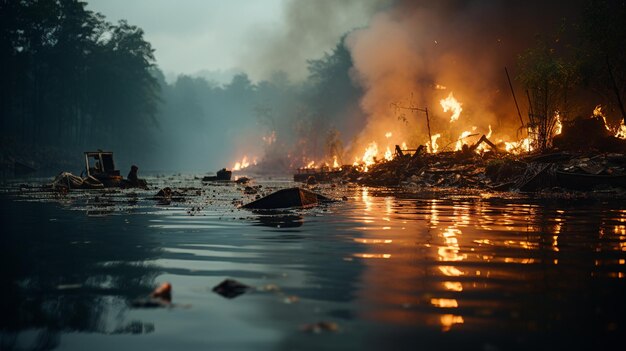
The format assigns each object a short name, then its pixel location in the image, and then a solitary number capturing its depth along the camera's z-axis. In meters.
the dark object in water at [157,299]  5.90
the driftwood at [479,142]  38.97
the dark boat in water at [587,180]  26.14
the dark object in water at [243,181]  44.12
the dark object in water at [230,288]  6.47
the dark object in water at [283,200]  18.47
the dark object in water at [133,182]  34.09
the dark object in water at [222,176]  47.38
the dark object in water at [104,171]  34.44
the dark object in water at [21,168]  57.76
